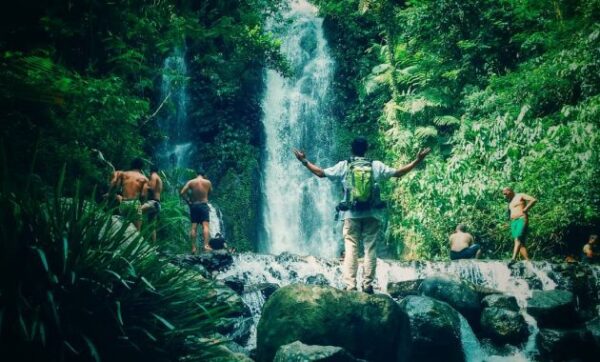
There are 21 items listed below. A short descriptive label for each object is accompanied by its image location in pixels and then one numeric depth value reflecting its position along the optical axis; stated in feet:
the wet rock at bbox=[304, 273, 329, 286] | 34.78
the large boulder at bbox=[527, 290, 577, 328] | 26.99
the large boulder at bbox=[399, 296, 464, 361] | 22.08
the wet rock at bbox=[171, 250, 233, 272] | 32.58
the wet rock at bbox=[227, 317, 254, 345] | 24.63
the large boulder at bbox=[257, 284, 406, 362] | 19.60
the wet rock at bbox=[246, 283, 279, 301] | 29.32
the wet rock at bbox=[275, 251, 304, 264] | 37.70
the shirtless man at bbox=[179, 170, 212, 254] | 37.83
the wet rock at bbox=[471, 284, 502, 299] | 29.32
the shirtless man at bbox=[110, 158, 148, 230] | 29.27
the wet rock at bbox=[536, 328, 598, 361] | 24.95
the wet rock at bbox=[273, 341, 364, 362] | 17.29
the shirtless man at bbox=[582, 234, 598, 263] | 38.27
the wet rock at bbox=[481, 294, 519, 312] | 27.78
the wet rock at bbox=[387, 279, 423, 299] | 31.71
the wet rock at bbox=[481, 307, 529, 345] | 26.45
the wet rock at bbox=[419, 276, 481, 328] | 27.55
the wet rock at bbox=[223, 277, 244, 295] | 28.71
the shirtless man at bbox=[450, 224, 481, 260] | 39.83
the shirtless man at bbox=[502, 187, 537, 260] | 37.78
